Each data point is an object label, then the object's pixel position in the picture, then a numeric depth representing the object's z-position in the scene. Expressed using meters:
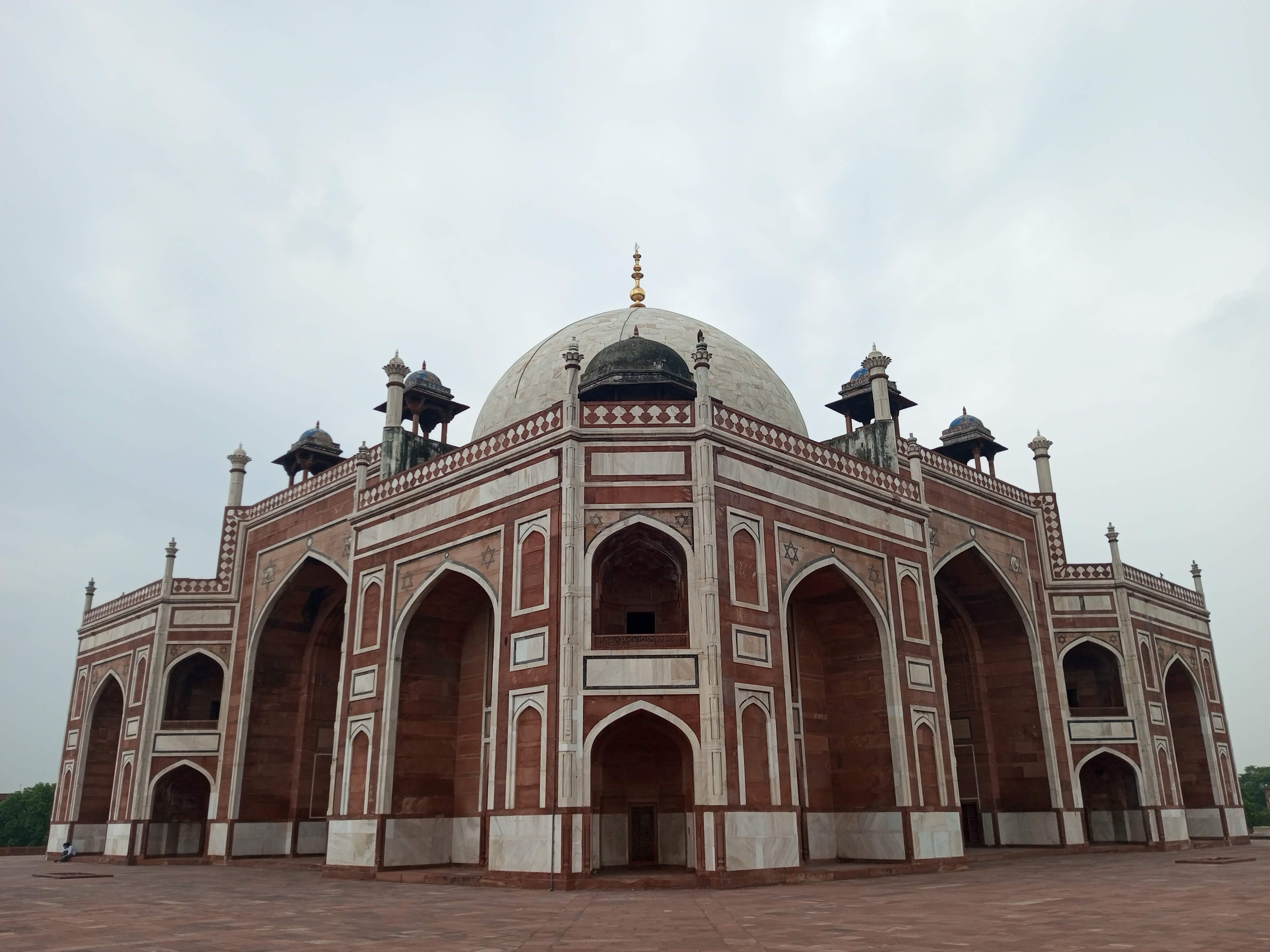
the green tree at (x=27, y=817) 52.78
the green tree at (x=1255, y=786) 75.56
